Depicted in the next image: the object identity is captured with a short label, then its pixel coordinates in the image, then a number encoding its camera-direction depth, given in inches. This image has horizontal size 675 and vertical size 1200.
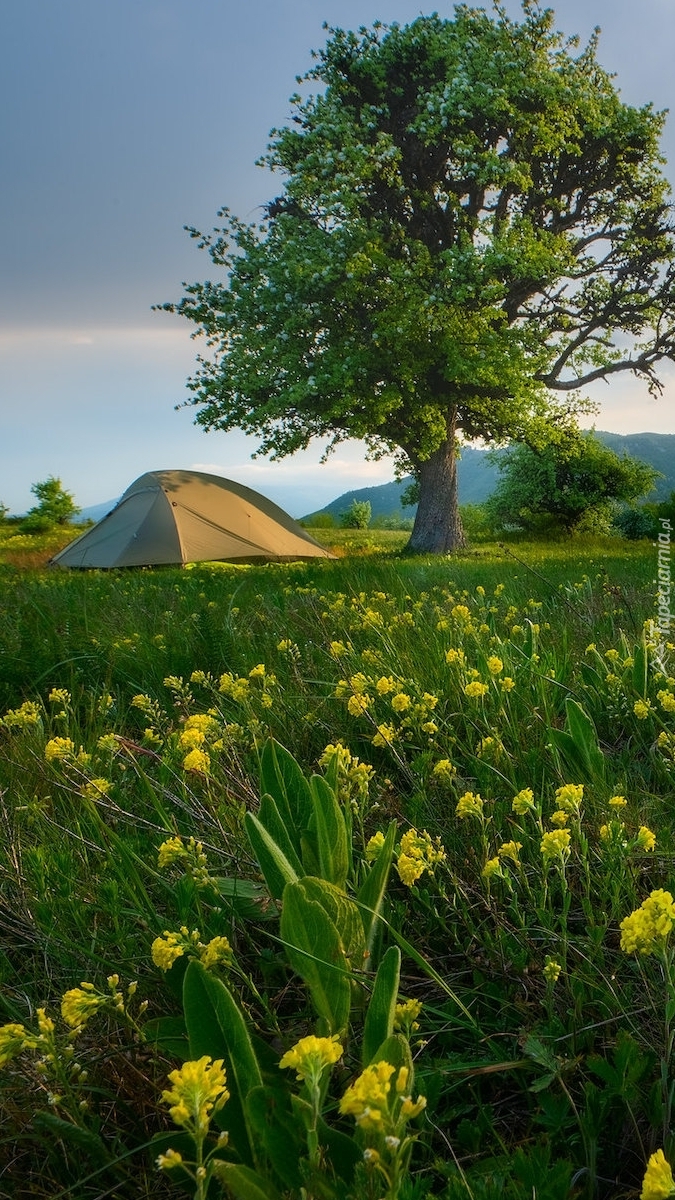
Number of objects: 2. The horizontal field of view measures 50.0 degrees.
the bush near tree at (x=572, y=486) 866.8
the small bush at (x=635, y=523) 814.2
